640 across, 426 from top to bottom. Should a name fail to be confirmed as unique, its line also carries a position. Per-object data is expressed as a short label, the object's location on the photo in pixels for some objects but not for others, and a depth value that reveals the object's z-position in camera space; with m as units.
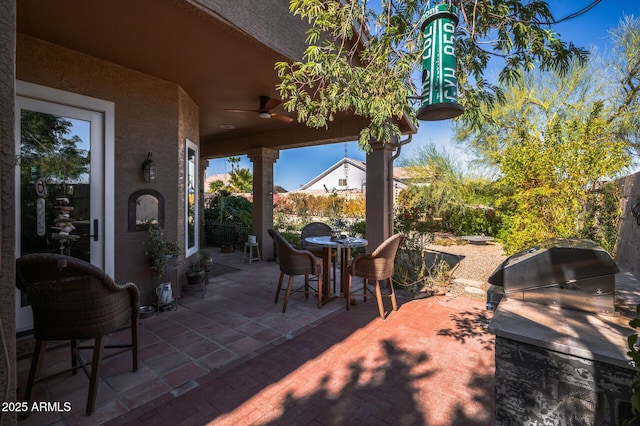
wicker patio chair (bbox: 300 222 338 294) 5.42
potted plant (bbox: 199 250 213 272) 5.23
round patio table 4.26
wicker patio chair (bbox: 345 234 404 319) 3.81
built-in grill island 1.43
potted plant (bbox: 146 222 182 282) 3.81
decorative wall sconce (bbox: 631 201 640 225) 4.70
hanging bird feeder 2.00
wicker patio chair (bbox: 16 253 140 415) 1.94
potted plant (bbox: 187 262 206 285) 4.51
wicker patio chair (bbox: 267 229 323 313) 3.99
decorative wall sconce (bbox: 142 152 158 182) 3.76
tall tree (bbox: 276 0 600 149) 2.40
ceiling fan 4.36
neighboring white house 28.77
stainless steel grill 1.87
